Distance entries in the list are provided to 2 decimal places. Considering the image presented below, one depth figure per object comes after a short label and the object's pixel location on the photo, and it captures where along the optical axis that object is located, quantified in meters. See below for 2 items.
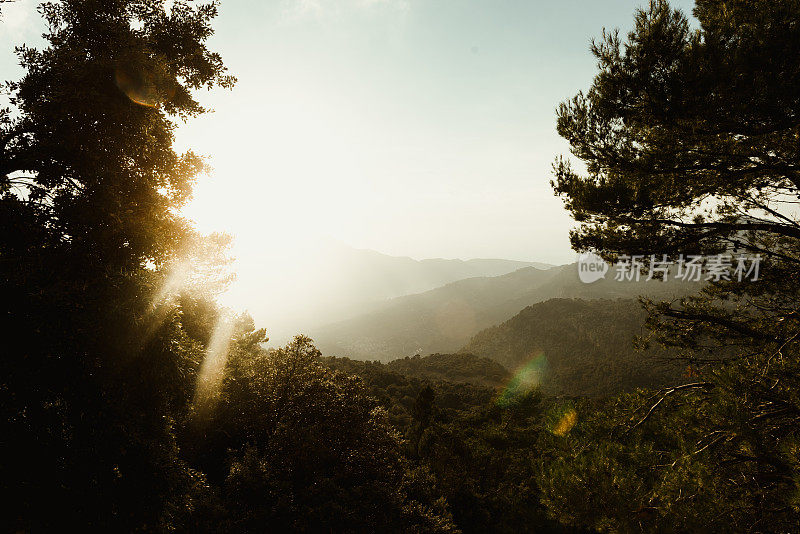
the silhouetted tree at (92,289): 4.21
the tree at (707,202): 4.66
